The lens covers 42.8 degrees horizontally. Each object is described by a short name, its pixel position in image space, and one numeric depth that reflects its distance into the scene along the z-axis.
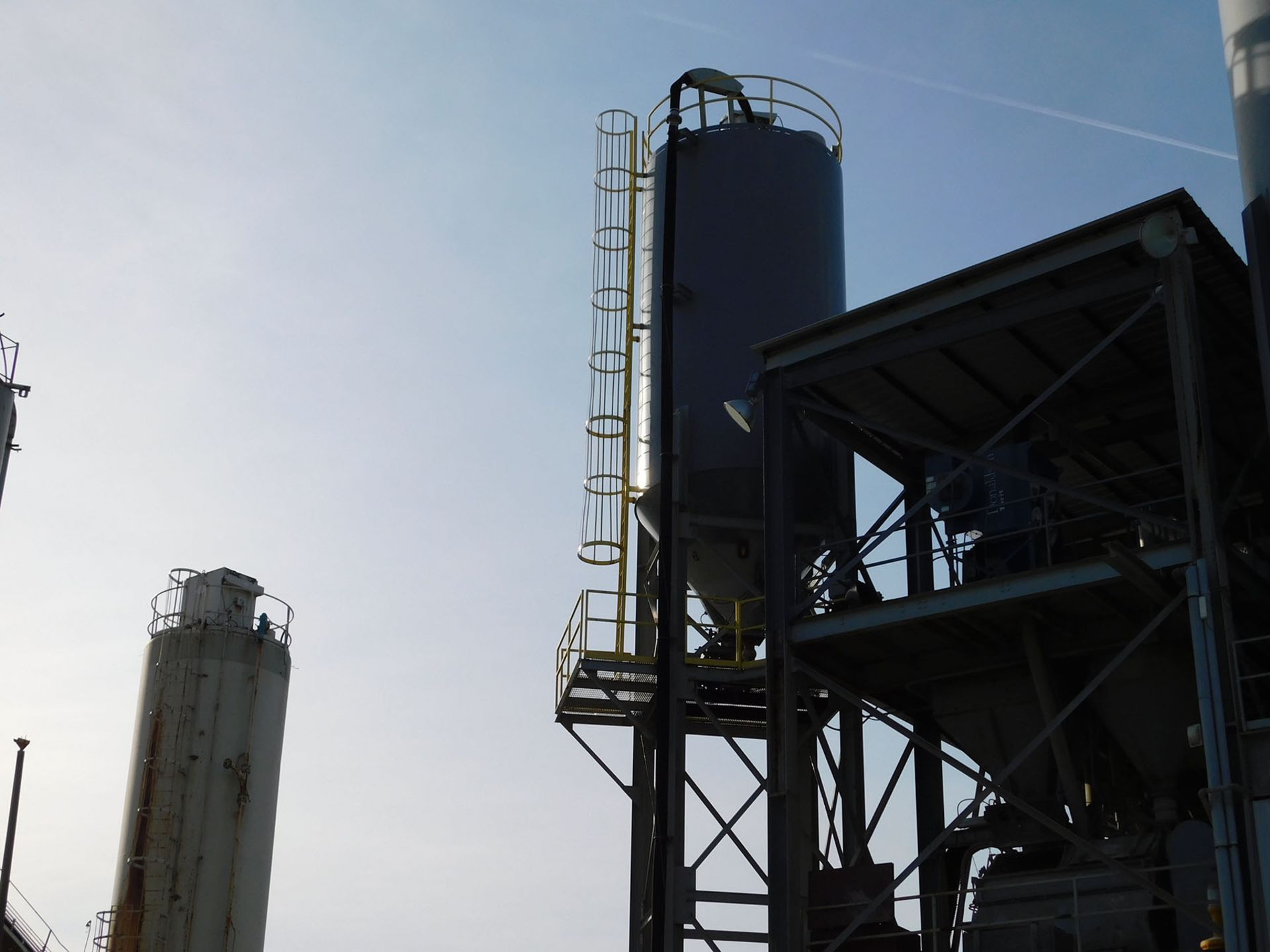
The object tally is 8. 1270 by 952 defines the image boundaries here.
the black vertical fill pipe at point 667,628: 24.69
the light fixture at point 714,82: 30.75
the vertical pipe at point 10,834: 30.32
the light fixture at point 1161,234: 20.53
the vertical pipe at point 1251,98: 22.50
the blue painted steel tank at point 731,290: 27.67
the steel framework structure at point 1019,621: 20.34
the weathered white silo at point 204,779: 33.12
